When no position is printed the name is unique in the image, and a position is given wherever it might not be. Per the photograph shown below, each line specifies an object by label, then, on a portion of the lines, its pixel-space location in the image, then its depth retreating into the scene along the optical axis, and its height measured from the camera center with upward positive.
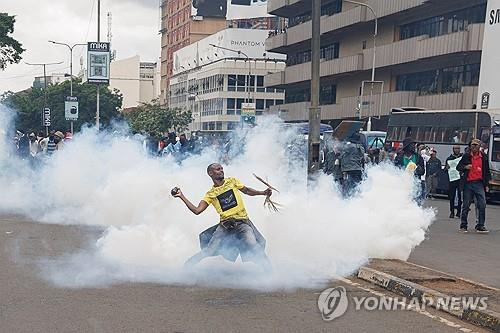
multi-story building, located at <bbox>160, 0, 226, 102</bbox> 109.88 +9.88
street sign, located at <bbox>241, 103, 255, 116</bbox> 39.49 -1.06
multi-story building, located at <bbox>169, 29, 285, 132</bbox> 82.44 +1.49
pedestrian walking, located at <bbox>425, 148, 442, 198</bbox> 19.22 -1.96
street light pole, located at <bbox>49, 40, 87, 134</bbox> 58.28 +1.49
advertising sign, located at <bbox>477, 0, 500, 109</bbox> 19.89 +1.29
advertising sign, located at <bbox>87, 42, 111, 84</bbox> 33.50 +1.10
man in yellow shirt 8.40 -1.69
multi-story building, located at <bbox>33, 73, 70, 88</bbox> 160.14 +1.46
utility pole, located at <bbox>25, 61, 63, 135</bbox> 67.54 -1.51
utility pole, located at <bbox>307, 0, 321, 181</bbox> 12.68 -0.22
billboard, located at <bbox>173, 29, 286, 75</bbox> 88.31 +5.92
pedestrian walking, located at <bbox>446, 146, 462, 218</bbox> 15.24 -1.83
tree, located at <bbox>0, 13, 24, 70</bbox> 35.81 +1.88
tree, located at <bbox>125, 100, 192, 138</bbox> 72.69 -3.38
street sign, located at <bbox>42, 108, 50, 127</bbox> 38.21 -1.89
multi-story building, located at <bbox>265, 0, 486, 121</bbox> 36.09 +2.59
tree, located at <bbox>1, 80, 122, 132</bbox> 66.62 -2.04
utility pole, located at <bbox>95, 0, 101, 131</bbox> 35.62 +3.38
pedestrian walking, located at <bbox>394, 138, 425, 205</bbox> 16.78 -1.63
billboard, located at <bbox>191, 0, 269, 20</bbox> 97.19 +11.47
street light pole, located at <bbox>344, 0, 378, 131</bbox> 41.38 +3.63
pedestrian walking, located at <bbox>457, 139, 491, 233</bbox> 13.02 -1.42
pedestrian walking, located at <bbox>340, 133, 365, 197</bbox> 13.36 -1.33
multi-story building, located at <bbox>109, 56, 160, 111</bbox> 141.62 +1.06
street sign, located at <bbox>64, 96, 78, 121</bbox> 36.97 -1.35
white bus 21.91 -1.12
